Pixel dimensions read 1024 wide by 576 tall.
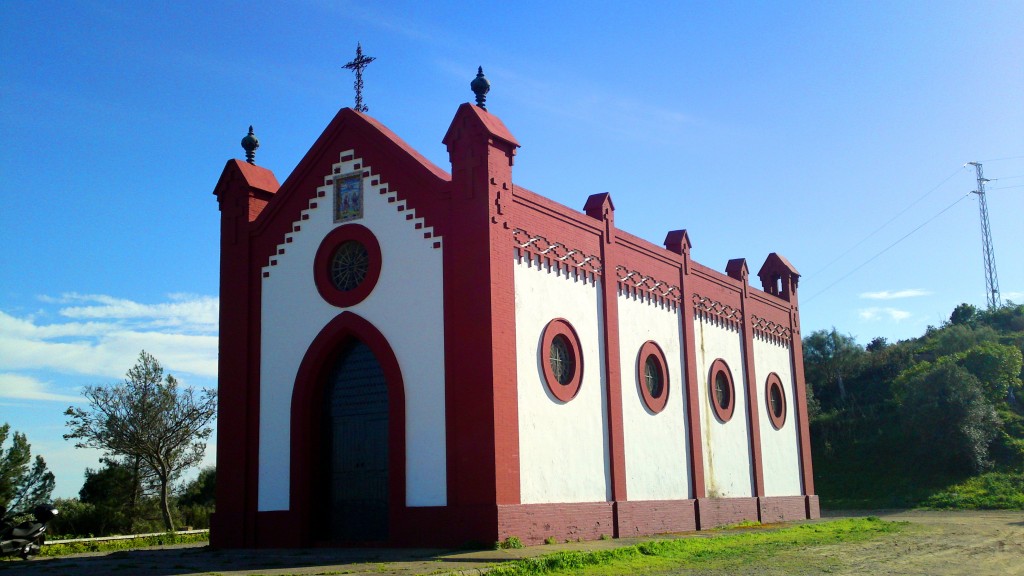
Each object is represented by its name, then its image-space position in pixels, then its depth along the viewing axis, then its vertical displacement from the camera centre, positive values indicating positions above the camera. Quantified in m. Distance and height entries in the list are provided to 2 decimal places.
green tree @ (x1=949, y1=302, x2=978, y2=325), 74.19 +11.41
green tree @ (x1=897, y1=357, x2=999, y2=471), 43.72 +1.70
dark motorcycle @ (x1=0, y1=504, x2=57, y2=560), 16.39 -1.01
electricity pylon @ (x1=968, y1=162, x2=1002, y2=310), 60.66 +15.74
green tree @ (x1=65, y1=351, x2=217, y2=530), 28.94 +1.77
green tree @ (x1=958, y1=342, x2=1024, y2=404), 50.50 +4.85
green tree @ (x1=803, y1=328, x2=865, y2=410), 64.00 +6.76
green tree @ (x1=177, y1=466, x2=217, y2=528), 36.38 -0.68
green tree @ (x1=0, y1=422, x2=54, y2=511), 31.66 +0.14
